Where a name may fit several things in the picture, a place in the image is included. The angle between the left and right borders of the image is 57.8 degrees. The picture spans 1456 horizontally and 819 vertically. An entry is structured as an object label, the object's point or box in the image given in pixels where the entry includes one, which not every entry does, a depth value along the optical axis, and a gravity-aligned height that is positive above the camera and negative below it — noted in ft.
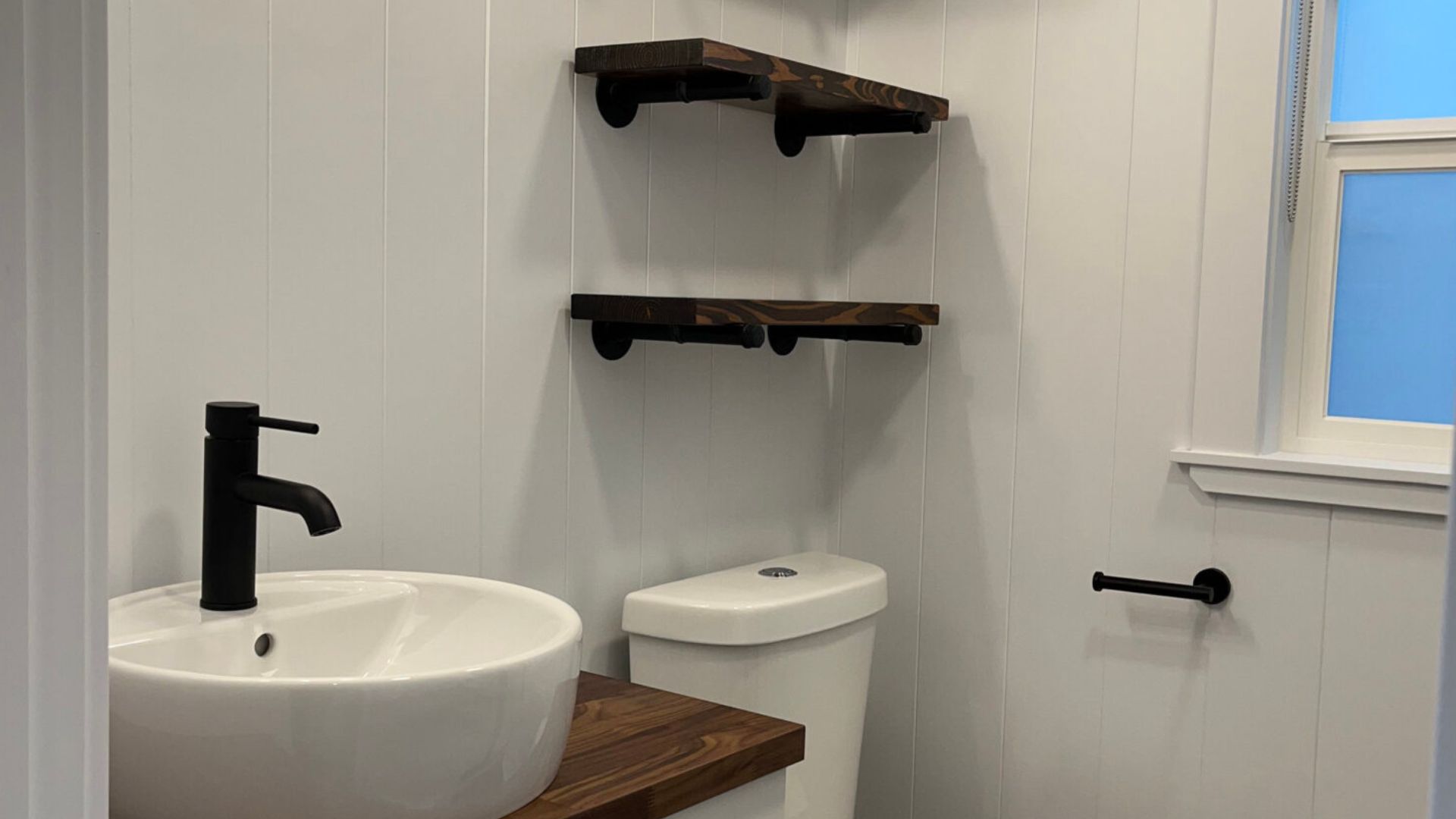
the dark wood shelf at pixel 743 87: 5.26 +1.07
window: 5.80 +0.50
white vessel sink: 3.09 -1.00
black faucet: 3.96 -0.56
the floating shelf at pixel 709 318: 5.32 +0.06
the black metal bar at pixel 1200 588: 5.96 -1.10
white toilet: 5.64 -1.39
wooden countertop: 3.83 -1.35
